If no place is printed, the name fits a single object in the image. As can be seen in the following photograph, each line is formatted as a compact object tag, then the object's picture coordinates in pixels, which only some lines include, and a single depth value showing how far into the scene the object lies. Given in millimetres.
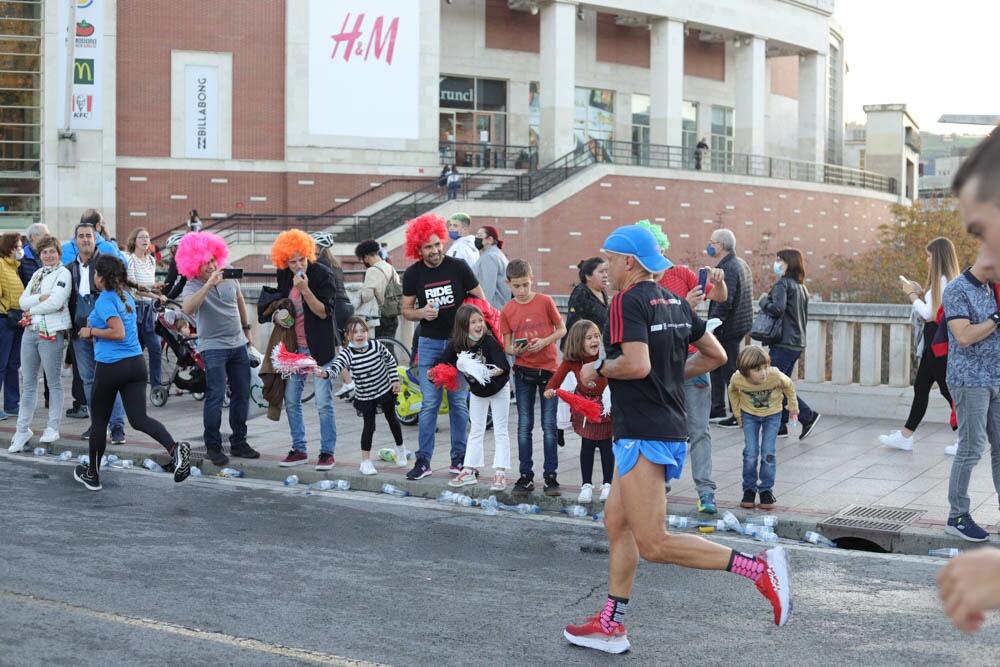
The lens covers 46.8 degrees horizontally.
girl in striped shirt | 10297
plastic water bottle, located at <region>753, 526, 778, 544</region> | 8047
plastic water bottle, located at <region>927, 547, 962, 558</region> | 7679
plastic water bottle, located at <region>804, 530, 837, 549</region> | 8102
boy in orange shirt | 9555
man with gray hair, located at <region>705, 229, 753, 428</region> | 12508
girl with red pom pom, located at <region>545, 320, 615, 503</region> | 8148
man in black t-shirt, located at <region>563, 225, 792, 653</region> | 5516
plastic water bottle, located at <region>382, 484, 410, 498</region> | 9734
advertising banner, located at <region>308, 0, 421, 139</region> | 35906
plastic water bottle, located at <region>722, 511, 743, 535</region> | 8320
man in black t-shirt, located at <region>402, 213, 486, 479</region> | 10008
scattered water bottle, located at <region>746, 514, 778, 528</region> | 8328
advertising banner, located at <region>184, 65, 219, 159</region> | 35125
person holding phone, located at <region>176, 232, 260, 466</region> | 10414
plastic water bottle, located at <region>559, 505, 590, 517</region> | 8984
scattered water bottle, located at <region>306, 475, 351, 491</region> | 9945
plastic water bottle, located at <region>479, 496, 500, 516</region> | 9093
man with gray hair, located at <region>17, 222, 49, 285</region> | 13852
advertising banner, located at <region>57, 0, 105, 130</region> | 33688
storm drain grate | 8008
